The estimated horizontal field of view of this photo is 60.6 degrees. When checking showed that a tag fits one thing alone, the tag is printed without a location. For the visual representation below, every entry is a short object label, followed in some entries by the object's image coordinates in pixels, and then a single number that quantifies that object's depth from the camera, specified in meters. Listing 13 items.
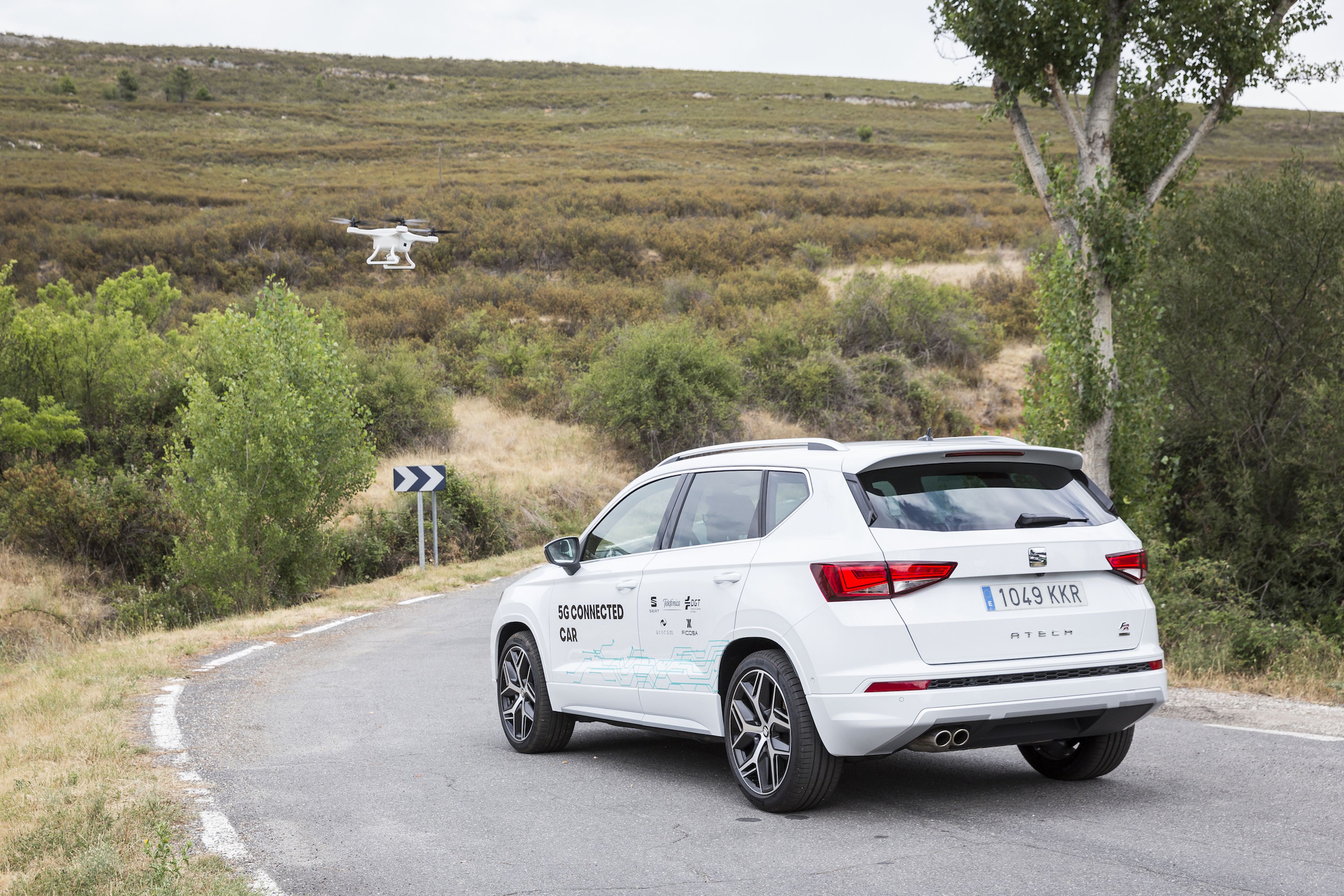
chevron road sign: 21.94
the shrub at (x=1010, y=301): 46.53
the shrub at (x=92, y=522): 25.09
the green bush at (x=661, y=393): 34.94
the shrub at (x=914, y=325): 42.84
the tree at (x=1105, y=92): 13.84
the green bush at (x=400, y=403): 34.41
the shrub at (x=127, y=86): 94.12
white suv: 5.22
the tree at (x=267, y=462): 20.50
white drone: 34.66
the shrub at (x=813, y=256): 53.78
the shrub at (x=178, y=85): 96.69
